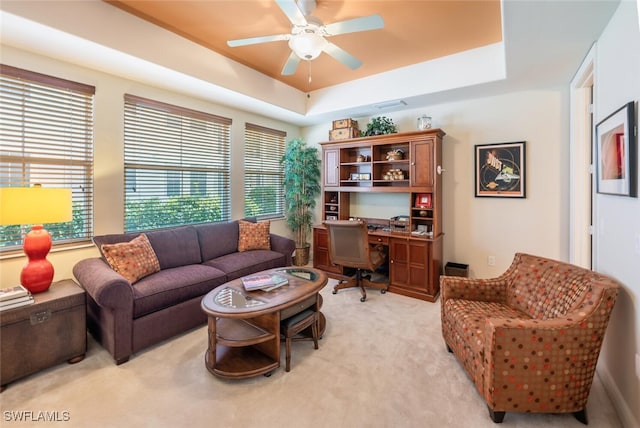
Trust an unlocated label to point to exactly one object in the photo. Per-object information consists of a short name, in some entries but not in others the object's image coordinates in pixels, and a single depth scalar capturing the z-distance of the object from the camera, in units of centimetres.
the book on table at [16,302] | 191
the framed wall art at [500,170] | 342
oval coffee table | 197
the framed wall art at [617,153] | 154
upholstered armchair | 154
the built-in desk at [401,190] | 353
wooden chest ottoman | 191
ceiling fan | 195
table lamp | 197
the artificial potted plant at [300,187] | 482
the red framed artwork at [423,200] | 374
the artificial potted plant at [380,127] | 407
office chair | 332
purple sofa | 217
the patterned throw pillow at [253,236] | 384
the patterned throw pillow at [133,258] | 254
